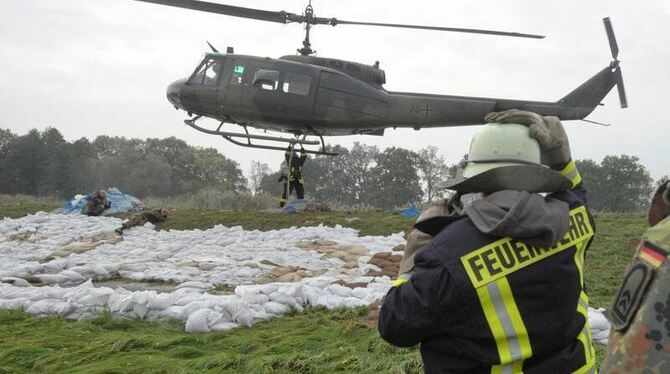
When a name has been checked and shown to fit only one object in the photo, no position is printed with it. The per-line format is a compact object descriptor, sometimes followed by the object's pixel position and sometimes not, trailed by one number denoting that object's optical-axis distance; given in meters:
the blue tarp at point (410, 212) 11.43
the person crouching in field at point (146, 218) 10.77
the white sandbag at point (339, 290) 5.69
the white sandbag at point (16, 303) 5.18
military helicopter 10.89
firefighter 1.70
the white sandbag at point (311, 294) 5.46
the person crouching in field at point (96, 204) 12.77
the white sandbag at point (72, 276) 6.68
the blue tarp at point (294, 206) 11.74
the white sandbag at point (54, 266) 7.07
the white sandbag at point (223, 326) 4.73
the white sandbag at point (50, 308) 5.07
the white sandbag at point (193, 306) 4.98
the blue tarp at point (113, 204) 13.14
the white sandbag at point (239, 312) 4.86
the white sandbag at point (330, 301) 5.36
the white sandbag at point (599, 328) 4.20
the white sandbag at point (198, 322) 4.67
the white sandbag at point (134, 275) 6.82
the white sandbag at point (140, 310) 5.04
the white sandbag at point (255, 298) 5.27
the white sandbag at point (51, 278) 6.52
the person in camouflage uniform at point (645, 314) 0.99
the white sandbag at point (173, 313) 4.98
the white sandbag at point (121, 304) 5.06
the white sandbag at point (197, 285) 6.18
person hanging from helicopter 12.38
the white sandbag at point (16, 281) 6.26
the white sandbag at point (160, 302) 5.11
